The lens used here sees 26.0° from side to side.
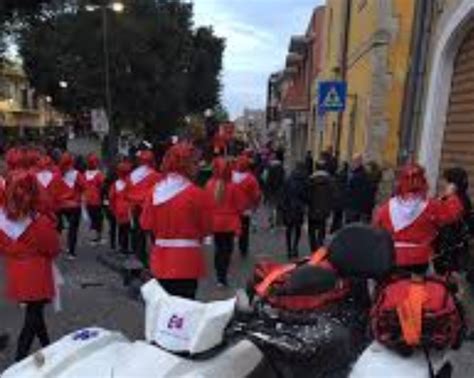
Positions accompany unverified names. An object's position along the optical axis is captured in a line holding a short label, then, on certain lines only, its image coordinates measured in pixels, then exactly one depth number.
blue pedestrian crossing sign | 17.27
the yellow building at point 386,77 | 21.19
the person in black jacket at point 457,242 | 9.23
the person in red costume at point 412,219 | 8.55
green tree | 39.06
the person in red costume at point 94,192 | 15.39
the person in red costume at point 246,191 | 13.92
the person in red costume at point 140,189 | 13.23
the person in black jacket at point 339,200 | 15.26
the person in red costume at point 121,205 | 13.98
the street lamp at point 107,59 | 34.03
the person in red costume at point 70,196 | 14.05
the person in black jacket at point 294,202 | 14.77
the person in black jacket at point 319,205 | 14.41
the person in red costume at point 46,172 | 13.11
